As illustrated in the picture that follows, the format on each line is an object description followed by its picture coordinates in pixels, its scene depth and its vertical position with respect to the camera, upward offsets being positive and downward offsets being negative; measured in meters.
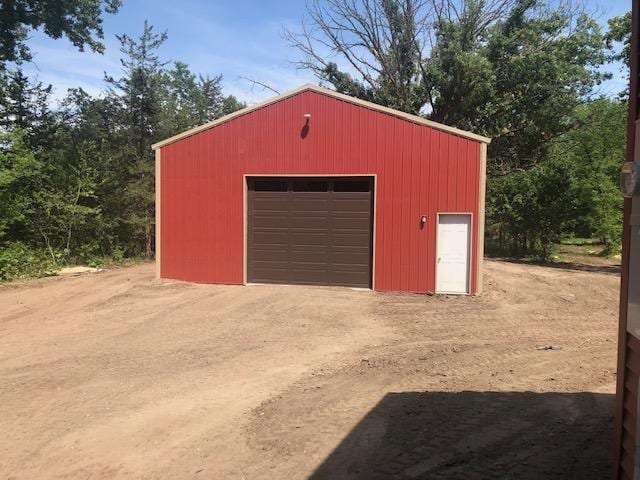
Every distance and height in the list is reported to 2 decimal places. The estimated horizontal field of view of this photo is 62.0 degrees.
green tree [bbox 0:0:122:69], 18.24 +7.05
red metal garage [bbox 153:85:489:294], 12.56 +0.58
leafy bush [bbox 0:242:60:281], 15.24 -1.41
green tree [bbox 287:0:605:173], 23.47 +7.00
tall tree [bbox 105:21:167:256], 20.61 +3.72
